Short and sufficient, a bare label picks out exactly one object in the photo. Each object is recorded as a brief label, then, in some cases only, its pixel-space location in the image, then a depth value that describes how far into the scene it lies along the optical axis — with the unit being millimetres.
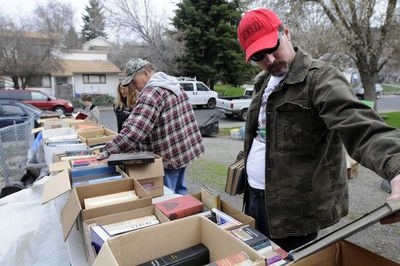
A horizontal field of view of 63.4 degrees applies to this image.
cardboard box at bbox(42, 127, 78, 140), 4456
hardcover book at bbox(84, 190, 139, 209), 1854
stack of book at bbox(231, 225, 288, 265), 1294
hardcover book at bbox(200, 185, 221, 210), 1728
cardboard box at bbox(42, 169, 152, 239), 1652
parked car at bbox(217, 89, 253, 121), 15727
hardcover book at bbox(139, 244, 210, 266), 1256
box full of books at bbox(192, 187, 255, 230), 1530
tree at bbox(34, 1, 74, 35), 25594
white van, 20469
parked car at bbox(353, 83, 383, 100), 29336
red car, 16984
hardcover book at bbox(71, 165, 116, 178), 2359
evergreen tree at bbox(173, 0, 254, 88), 24734
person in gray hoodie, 2496
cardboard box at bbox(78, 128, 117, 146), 3637
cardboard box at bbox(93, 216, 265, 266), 1220
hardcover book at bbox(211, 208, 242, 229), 1516
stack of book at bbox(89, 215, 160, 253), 1464
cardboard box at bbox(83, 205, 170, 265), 1530
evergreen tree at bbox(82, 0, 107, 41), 55406
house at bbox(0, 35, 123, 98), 27230
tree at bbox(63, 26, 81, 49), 29631
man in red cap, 1395
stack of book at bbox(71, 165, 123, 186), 2248
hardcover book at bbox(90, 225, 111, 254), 1446
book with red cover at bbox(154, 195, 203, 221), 1658
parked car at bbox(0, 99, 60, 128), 12125
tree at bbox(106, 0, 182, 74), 25922
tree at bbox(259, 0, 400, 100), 10039
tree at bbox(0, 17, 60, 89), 22672
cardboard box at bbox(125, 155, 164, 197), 2309
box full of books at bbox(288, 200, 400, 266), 830
